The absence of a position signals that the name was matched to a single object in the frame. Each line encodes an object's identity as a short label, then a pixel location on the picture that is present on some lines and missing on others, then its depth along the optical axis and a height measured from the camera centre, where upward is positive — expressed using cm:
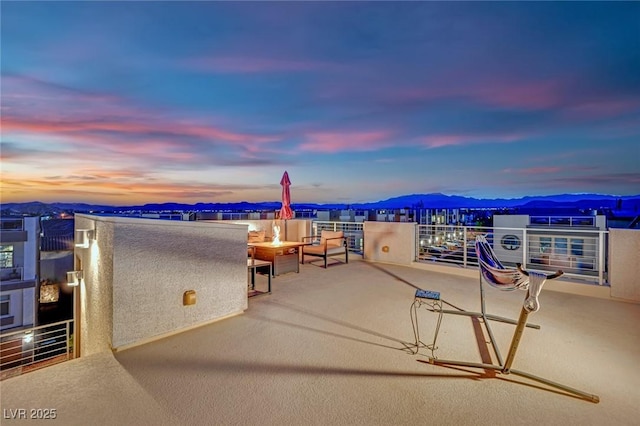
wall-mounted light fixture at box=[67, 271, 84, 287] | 431 -108
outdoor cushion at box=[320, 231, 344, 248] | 690 -60
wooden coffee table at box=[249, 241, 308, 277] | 563 -94
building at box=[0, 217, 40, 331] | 911 -213
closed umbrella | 707 +35
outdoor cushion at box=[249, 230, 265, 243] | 686 -64
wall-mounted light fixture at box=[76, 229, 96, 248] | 330 -32
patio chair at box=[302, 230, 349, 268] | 654 -87
